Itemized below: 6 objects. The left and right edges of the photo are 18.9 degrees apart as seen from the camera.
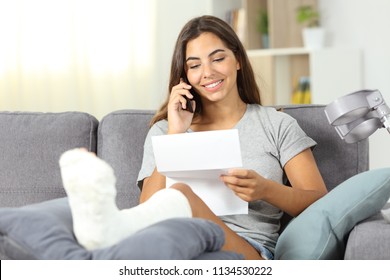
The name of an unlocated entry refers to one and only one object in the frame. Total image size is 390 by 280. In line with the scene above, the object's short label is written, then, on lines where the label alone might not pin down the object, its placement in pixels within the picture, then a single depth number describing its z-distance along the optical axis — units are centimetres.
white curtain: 683
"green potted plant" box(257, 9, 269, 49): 750
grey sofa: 356
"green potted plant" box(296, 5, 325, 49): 710
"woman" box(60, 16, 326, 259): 302
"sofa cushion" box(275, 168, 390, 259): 291
